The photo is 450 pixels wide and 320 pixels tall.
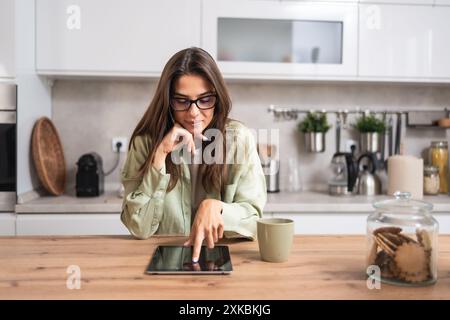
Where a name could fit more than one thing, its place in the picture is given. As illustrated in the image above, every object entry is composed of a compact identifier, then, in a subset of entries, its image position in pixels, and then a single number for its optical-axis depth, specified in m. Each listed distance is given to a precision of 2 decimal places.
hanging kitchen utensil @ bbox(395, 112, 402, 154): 2.95
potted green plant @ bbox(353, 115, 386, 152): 2.87
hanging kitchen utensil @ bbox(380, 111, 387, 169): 2.92
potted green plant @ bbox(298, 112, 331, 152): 2.88
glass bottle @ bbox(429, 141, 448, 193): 2.90
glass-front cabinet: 2.57
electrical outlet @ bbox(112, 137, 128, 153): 2.88
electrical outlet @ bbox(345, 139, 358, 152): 3.00
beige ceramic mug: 1.05
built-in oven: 2.29
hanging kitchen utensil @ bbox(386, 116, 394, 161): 2.94
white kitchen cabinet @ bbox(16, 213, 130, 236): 2.31
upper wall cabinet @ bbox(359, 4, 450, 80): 2.61
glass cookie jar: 0.90
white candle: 2.62
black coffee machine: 2.56
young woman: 1.41
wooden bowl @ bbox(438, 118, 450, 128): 2.93
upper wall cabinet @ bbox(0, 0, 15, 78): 2.26
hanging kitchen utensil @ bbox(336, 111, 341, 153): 2.98
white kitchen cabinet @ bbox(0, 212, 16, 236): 2.31
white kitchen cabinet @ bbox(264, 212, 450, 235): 2.43
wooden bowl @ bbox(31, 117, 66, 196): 2.41
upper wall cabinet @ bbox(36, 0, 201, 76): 2.49
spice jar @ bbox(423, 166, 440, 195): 2.77
